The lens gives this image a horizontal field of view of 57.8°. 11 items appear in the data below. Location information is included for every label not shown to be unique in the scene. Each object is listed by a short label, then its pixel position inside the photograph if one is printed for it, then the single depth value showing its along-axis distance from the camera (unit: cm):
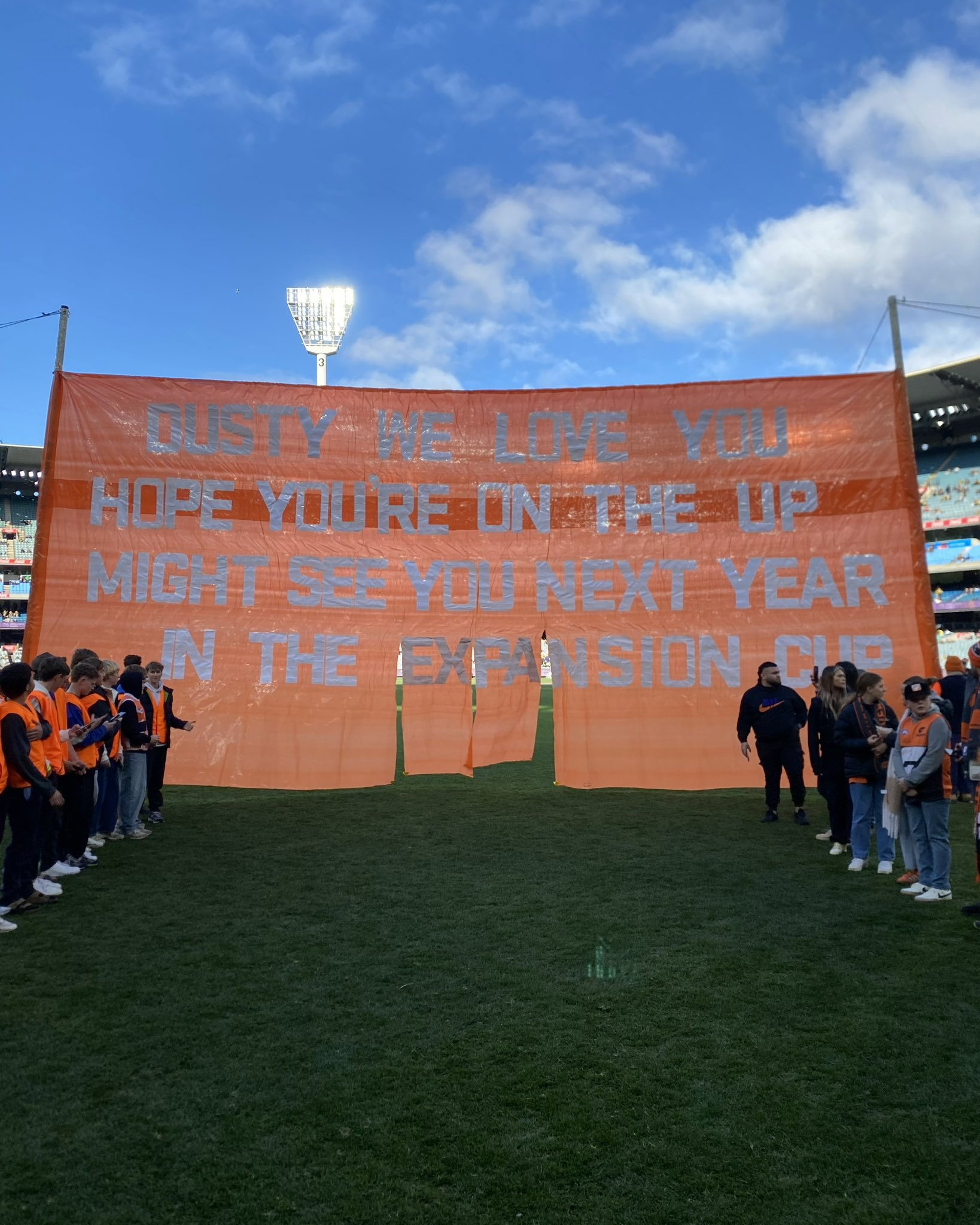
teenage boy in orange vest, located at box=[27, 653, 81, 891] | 622
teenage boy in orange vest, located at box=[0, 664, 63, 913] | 565
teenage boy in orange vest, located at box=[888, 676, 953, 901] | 621
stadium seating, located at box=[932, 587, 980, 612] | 4509
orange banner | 970
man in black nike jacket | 891
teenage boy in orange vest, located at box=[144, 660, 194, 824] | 867
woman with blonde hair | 783
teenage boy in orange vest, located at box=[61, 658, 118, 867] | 689
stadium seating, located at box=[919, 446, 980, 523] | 4744
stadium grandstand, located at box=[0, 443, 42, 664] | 5234
